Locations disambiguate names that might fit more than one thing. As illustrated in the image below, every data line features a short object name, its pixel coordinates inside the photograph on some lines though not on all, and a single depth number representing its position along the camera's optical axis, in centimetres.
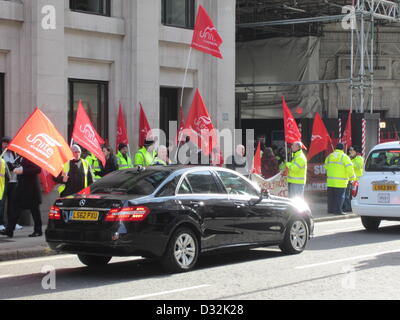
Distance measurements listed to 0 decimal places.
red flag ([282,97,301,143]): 1950
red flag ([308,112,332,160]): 2131
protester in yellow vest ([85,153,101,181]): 1691
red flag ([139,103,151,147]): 1914
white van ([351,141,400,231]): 1602
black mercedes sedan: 1005
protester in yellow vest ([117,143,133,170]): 1723
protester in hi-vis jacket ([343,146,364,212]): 2136
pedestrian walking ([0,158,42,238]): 1423
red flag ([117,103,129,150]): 1911
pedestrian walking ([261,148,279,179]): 2150
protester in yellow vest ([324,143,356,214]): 1991
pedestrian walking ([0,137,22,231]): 1472
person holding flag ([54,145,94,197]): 1438
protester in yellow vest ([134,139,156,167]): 1656
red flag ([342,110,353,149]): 2336
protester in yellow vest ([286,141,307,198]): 1838
